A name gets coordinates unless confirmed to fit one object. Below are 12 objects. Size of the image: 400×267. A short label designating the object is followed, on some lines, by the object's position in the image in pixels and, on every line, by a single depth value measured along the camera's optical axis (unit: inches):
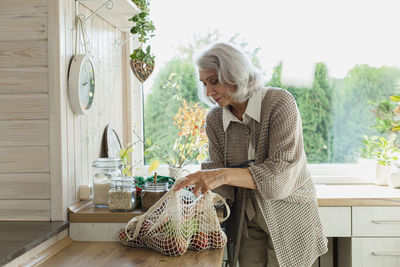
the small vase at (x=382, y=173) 99.5
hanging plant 82.1
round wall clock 66.9
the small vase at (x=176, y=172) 89.6
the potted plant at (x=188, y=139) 96.0
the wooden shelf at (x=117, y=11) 75.0
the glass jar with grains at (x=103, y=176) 71.3
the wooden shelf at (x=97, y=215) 66.4
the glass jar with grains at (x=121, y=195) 67.9
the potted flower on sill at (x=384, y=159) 99.6
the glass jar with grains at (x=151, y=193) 69.5
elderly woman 60.9
